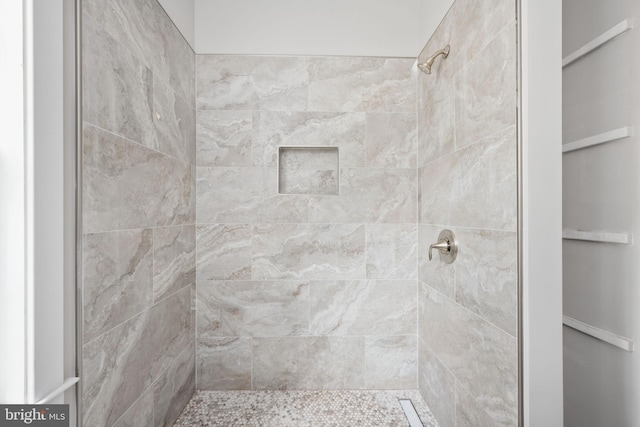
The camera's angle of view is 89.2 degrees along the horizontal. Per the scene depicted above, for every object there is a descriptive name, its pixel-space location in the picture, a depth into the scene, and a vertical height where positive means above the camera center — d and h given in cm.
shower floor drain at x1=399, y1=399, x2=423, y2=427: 138 -89
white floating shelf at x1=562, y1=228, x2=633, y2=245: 101 -8
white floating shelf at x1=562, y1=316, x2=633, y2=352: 101 -41
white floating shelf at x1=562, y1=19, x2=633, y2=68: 100 +58
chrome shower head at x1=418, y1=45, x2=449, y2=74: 129 +63
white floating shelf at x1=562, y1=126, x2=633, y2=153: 100 +25
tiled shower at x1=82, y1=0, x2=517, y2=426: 122 -3
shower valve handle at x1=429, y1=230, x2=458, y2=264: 124 -13
